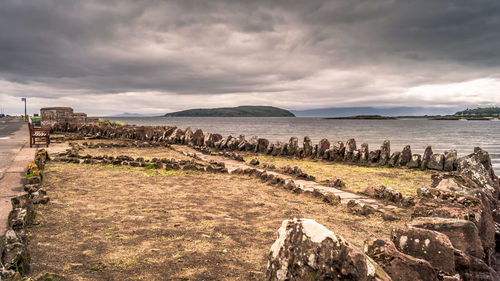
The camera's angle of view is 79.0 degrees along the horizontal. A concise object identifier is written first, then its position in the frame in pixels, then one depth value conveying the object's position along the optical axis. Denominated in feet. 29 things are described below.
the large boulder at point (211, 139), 64.18
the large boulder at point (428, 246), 11.02
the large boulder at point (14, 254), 10.19
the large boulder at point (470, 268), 11.96
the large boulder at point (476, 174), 22.76
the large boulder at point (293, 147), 53.99
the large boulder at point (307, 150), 52.42
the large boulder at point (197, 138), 67.66
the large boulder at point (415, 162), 43.80
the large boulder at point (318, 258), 8.18
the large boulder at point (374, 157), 46.55
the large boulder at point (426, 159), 42.54
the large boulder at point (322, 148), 50.98
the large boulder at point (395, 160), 44.91
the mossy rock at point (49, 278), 9.92
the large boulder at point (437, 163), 41.60
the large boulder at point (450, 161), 41.63
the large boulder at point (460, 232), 12.85
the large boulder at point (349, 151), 48.26
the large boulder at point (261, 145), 58.49
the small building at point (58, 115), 106.83
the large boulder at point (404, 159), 44.62
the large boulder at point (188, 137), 69.79
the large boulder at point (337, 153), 49.19
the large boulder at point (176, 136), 72.54
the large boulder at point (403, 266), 9.84
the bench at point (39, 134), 54.54
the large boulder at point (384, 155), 45.55
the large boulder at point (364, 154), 46.80
